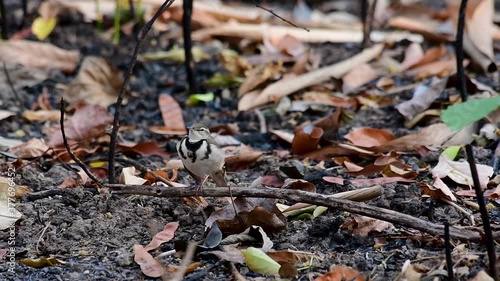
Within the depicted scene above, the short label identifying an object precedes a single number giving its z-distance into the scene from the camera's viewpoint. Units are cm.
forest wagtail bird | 704
